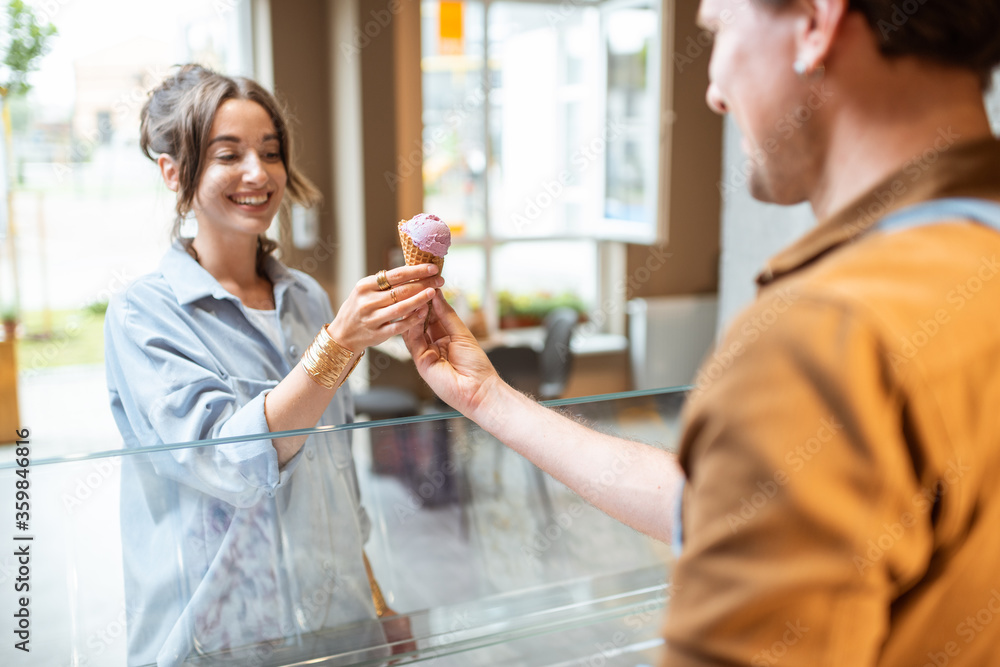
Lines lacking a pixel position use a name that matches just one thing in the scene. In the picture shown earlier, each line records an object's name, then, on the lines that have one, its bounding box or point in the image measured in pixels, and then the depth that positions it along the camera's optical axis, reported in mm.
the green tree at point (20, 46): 4742
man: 542
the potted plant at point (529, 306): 6508
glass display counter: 1104
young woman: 1167
